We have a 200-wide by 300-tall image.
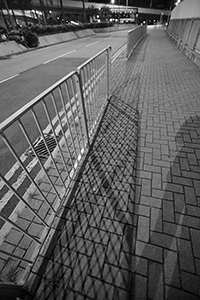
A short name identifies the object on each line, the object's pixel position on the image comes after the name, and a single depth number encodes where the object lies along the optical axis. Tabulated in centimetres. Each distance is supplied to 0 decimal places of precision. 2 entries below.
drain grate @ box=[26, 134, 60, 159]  296
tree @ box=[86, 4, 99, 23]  4391
